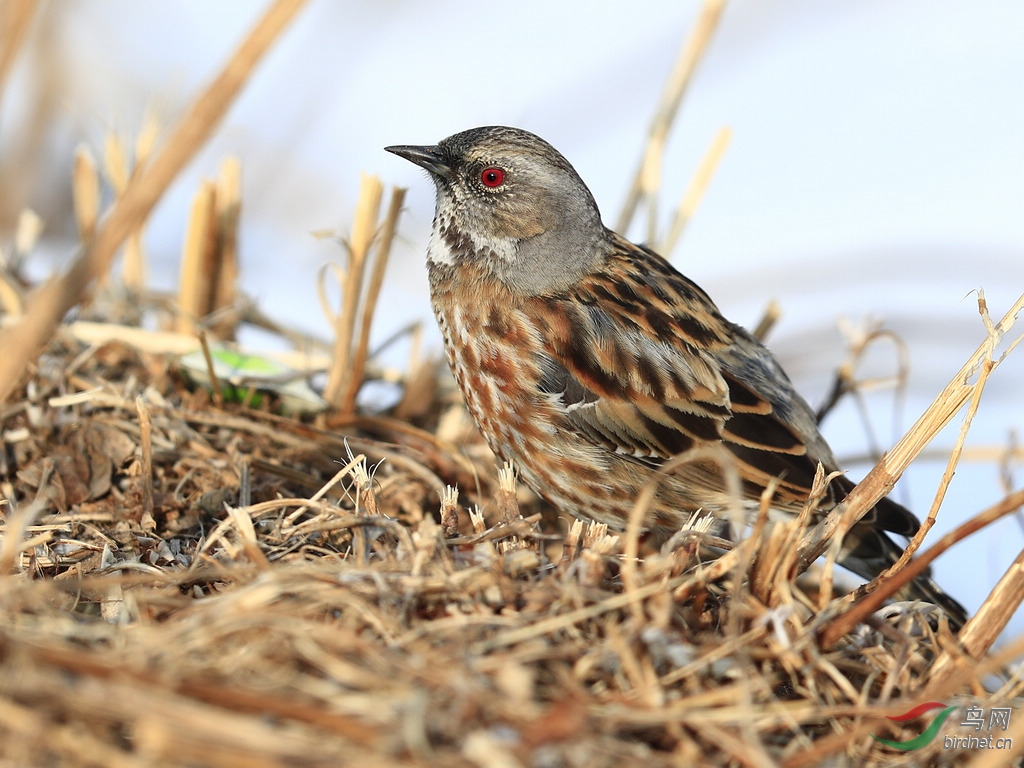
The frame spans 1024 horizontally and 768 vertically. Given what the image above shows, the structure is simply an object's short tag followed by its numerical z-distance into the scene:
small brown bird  6.74
